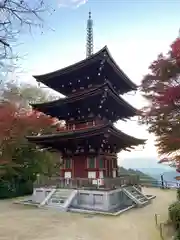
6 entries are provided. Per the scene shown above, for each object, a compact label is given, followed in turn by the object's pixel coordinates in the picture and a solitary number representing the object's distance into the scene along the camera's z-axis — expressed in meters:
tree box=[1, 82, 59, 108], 24.67
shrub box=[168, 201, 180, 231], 7.48
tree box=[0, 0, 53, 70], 3.35
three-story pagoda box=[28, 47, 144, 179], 14.33
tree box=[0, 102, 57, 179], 18.47
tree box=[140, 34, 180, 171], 9.33
